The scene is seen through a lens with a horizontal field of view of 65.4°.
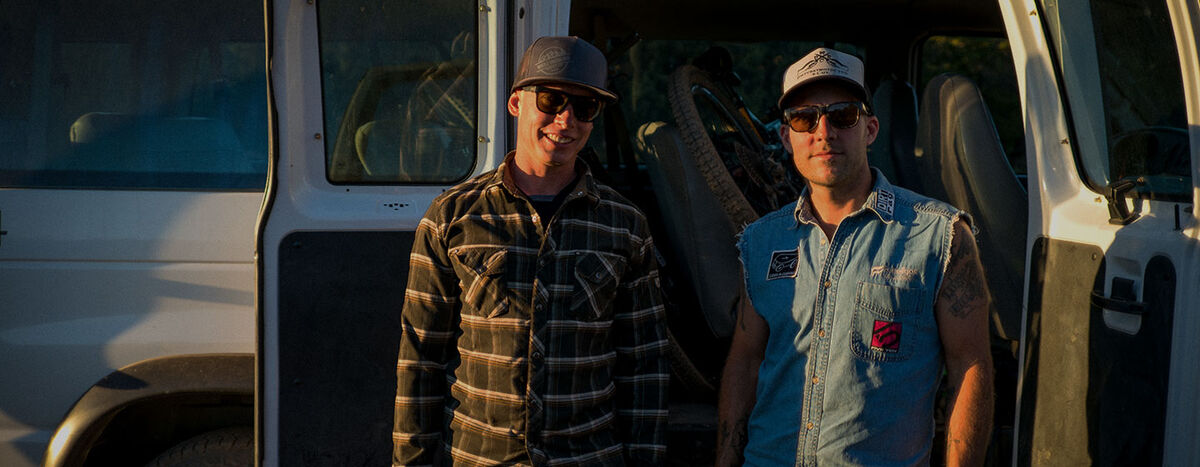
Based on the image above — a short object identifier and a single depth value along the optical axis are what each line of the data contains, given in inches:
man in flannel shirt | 70.5
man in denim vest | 67.7
